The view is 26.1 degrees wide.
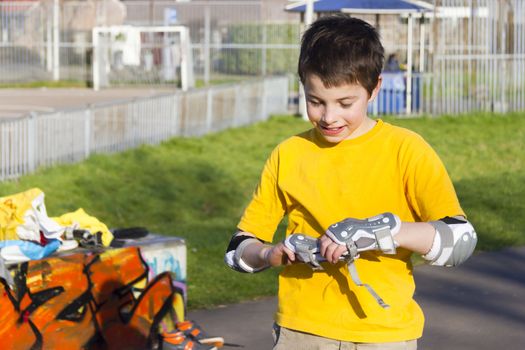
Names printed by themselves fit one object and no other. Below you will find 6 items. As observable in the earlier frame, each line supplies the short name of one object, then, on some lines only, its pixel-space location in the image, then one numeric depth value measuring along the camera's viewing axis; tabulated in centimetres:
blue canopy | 2427
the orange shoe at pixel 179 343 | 654
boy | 333
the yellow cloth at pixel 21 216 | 709
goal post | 3531
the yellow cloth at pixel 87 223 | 743
